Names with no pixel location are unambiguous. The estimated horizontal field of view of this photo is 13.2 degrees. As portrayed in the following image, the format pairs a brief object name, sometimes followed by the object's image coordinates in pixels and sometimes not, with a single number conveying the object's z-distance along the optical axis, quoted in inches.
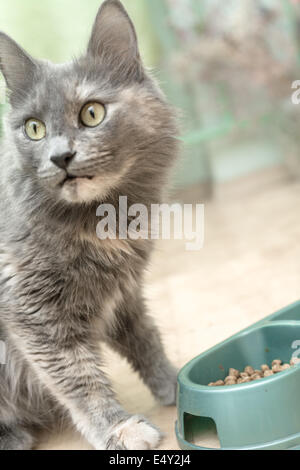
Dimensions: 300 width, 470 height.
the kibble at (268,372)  34.5
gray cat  33.8
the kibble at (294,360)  34.5
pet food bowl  32.2
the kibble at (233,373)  35.0
